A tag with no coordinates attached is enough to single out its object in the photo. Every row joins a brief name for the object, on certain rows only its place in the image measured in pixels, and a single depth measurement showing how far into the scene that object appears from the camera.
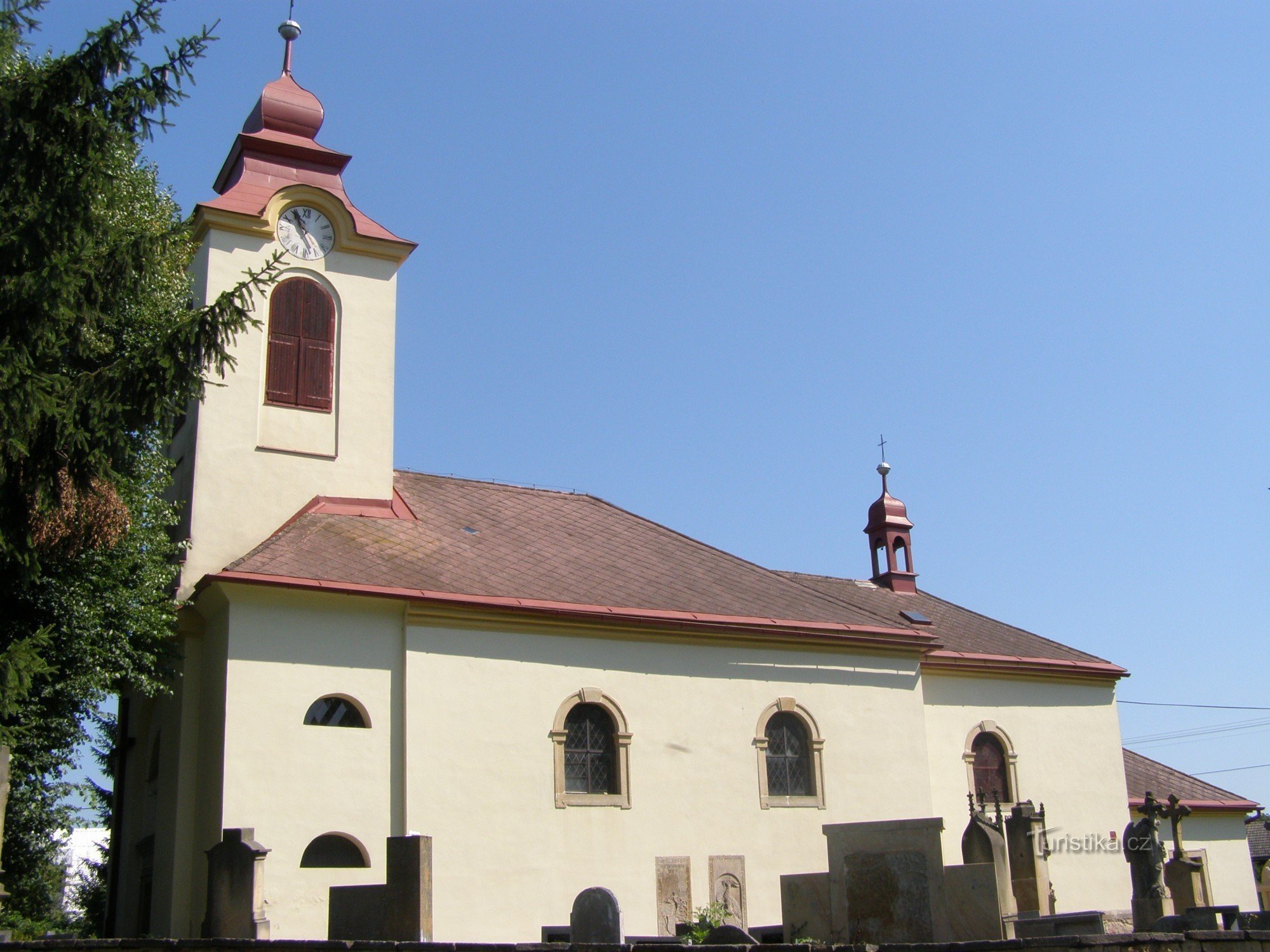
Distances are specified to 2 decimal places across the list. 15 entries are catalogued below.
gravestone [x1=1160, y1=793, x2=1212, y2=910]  16.59
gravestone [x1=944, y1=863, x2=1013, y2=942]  10.48
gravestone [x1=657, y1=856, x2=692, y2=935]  16.86
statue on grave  14.84
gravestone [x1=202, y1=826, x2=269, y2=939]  12.30
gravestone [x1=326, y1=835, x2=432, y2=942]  11.36
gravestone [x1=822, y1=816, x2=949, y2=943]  10.91
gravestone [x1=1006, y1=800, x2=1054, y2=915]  16.77
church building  15.58
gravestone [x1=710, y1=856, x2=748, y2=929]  17.23
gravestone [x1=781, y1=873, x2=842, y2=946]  12.73
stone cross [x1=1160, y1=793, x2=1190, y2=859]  16.34
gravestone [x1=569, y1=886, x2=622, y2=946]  10.45
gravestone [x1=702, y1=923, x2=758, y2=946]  10.30
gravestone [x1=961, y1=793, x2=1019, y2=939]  12.21
